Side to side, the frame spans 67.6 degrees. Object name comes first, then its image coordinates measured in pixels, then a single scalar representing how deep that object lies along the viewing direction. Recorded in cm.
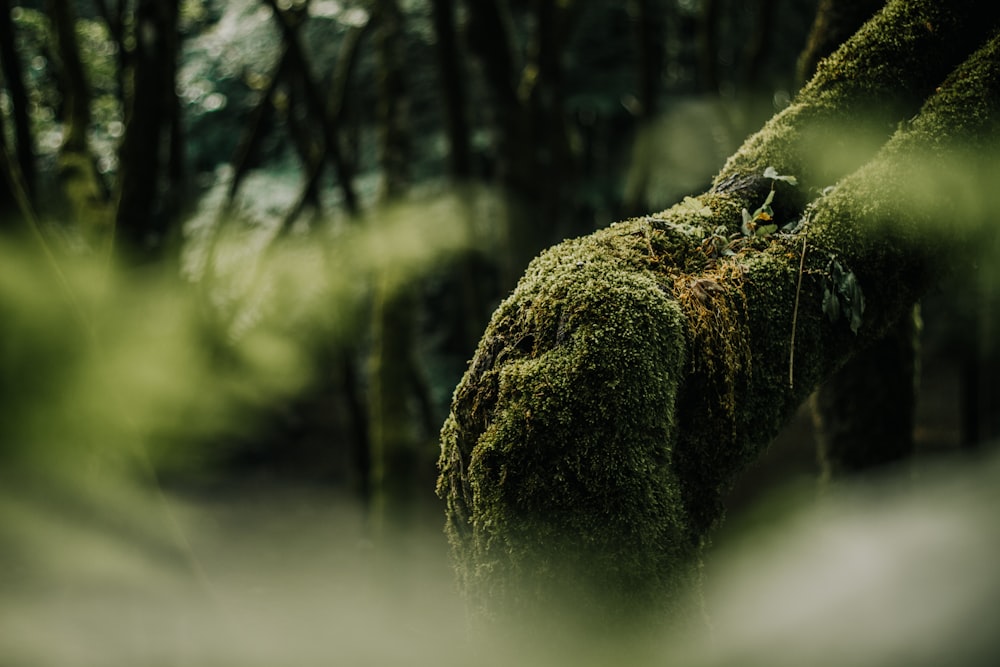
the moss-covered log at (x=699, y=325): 164
